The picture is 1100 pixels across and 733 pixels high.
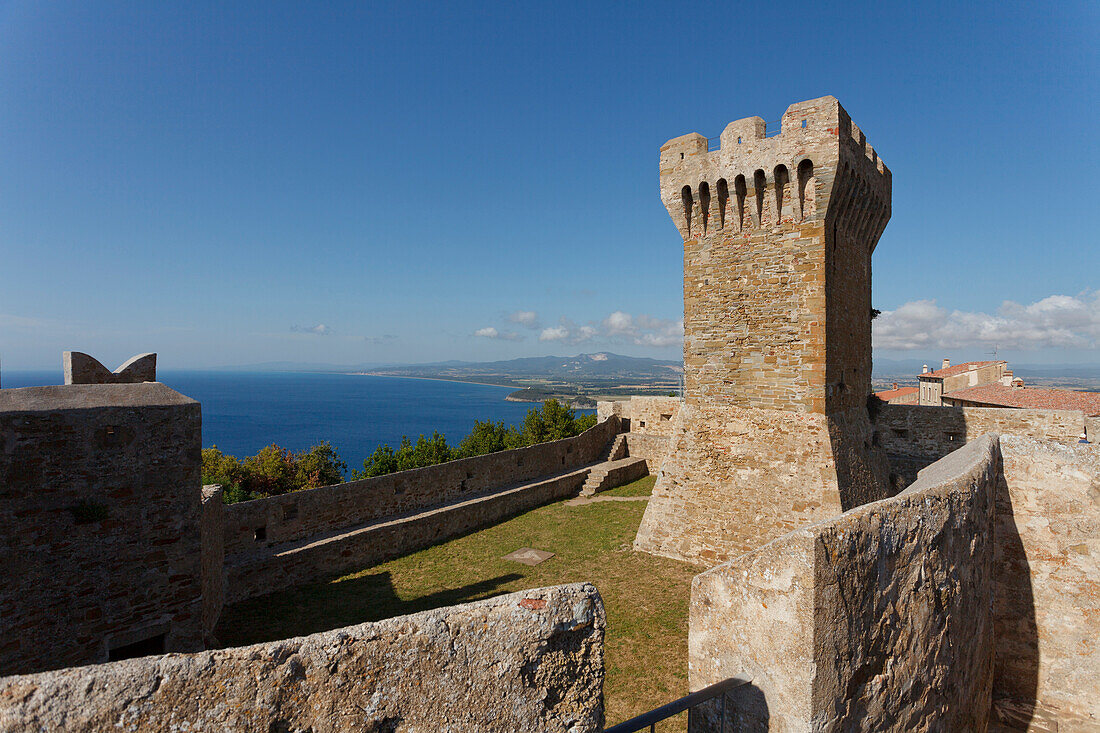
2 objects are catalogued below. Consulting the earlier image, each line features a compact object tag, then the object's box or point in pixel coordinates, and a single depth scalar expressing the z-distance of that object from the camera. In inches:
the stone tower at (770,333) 452.4
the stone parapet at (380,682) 66.6
